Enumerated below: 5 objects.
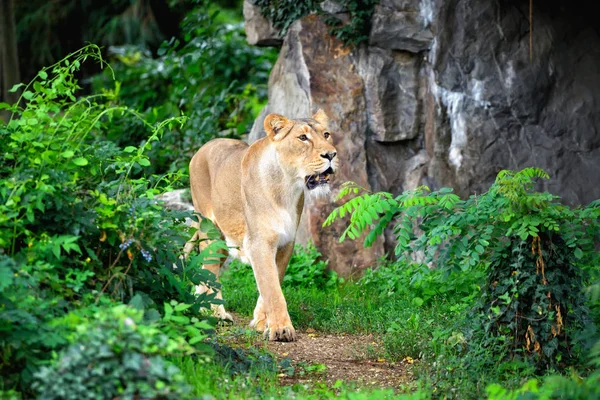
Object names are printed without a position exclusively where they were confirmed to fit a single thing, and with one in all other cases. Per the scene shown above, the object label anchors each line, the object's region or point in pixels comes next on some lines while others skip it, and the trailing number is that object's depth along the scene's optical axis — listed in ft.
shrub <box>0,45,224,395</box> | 29.94
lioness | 49.88
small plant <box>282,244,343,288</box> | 60.13
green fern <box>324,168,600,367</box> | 37.99
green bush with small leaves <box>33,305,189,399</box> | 27.09
